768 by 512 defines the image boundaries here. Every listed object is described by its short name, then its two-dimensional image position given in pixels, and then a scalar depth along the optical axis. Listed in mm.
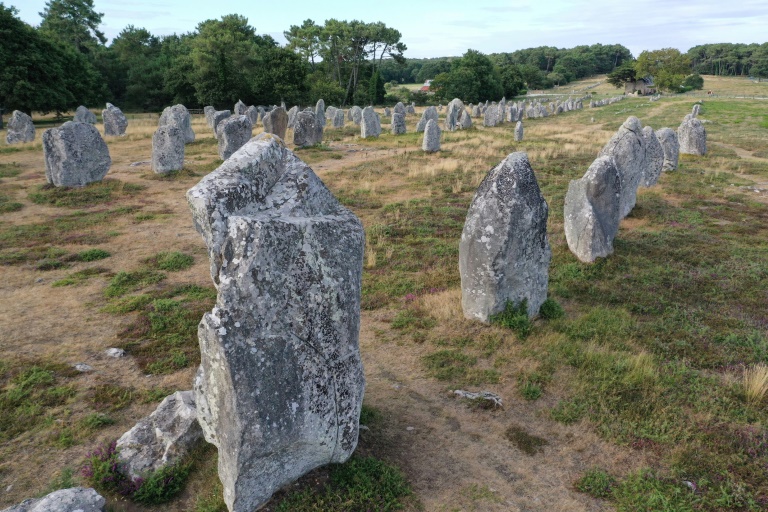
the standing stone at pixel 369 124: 31400
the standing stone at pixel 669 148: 19922
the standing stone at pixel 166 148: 20312
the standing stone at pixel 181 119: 30391
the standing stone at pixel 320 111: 38256
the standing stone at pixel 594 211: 10797
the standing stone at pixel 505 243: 7914
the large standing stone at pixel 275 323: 4000
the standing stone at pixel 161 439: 5070
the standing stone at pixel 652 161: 17516
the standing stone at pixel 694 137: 23469
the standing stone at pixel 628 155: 13859
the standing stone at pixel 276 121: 27531
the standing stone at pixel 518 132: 29562
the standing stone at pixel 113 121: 32781
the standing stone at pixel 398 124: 33188
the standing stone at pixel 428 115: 35250
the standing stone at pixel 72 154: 17547
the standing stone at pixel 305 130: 26638
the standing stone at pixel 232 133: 22719
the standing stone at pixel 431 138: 24875
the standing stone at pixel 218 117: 33125
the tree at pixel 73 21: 61500
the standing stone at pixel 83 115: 36384
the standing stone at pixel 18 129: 28062
